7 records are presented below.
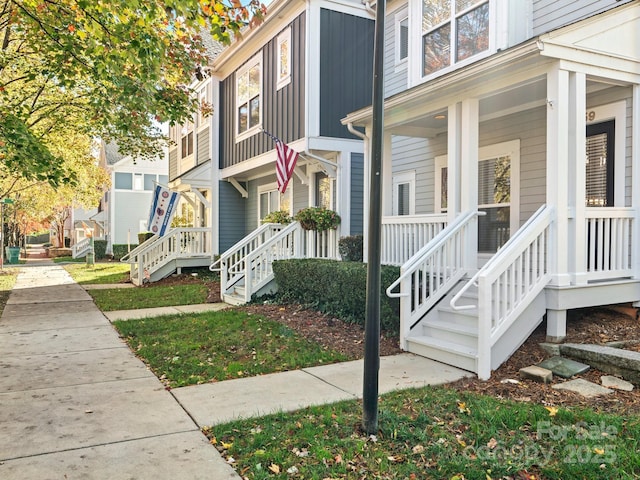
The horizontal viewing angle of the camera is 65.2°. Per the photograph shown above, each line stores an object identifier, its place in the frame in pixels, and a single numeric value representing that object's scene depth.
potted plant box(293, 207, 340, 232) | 9.95
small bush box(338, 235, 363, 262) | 9.40
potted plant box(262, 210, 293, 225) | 11.38
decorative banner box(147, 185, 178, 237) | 13.09
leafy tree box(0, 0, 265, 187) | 5.96
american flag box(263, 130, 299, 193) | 9.74
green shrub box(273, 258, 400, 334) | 6.59
